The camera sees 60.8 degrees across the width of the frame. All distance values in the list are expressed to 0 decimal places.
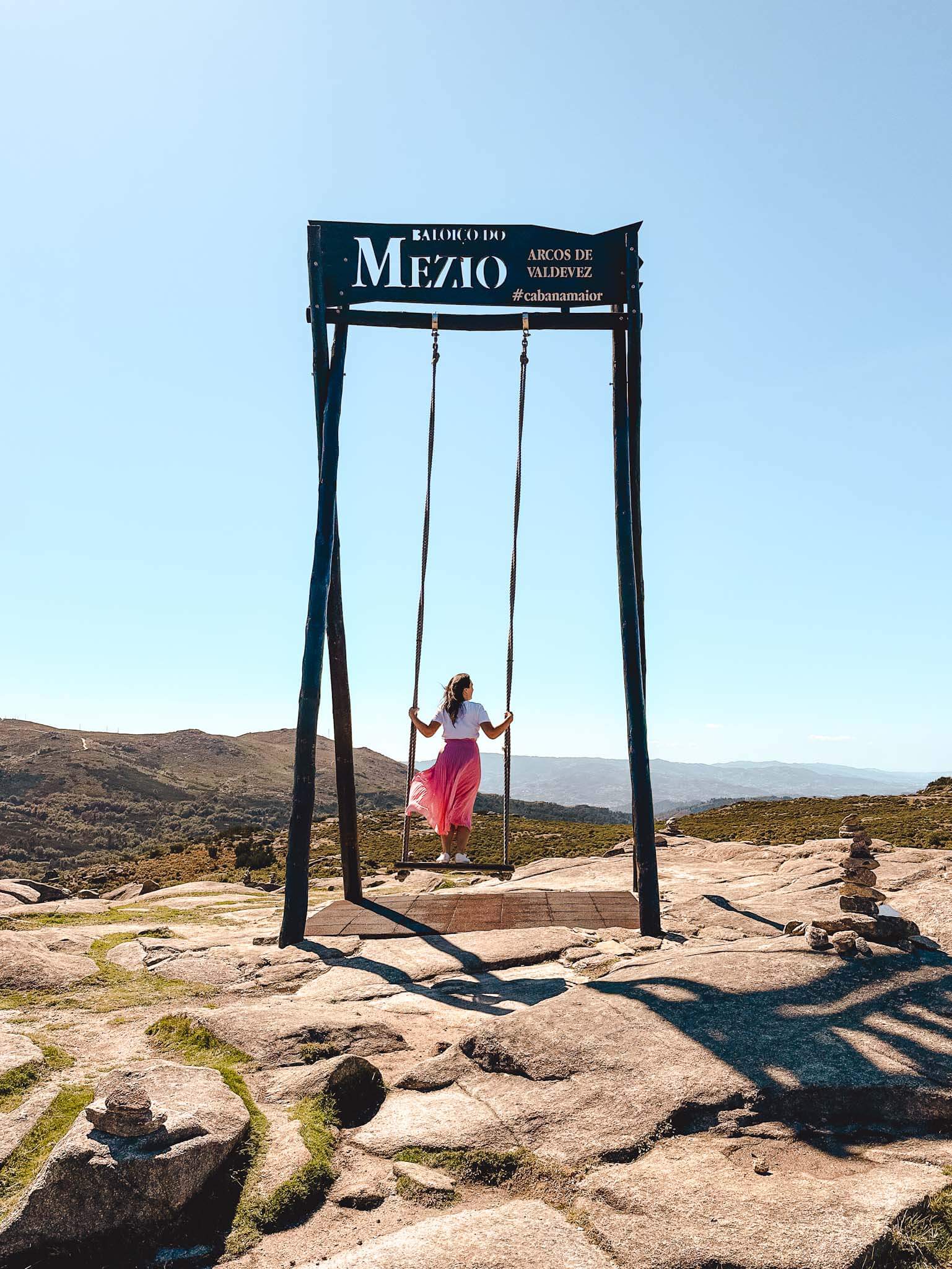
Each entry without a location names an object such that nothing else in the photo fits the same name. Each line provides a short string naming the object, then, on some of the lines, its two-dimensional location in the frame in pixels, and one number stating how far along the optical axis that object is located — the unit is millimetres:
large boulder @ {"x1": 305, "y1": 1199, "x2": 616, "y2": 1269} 2352
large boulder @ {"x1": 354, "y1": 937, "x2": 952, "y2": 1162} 3180
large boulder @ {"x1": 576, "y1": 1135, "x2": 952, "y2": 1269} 2348
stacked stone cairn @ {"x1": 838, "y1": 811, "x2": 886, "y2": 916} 5062
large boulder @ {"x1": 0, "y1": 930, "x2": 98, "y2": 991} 5008
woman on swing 8133
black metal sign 7113
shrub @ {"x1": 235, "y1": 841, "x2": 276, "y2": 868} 14625
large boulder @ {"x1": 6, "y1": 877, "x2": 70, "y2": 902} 9438
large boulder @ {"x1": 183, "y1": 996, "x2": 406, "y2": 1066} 3988
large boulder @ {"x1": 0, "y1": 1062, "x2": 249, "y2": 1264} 2480
